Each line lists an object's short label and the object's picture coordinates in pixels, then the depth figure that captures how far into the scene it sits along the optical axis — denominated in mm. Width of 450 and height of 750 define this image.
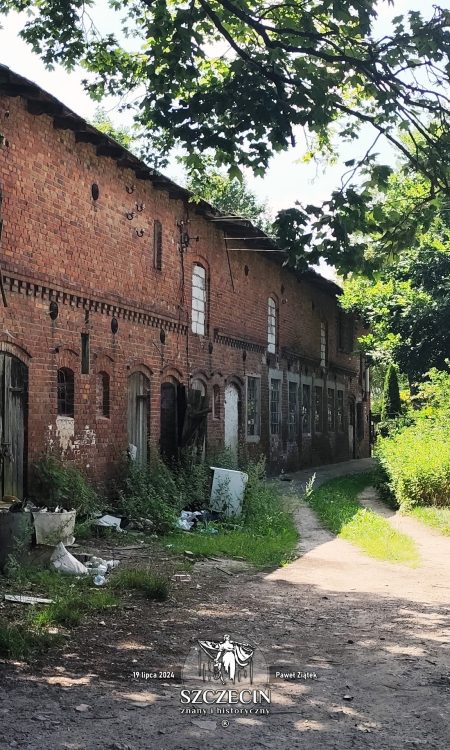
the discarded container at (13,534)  8766
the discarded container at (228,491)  14008
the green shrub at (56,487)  11828
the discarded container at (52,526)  9328
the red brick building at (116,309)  11742
